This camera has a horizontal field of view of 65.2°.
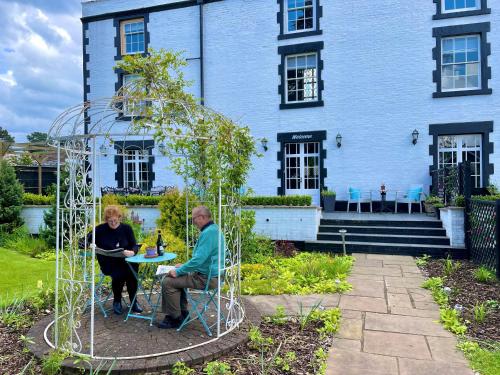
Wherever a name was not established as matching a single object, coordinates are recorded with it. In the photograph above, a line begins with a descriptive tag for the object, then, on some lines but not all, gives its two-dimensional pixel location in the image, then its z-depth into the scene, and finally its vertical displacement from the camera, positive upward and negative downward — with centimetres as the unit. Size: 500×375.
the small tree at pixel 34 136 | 6579 +910
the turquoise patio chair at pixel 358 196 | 1289 -35
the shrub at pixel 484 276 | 629 -148
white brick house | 1226 +356
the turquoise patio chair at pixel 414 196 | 1219 -34
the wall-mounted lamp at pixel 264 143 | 1393 +156
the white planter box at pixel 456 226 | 825 -88
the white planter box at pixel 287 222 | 916 -86
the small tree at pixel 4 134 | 5609 +807
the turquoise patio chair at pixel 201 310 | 413 -152
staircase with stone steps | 849 -121
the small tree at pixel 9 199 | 1061 -30
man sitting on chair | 400 -88
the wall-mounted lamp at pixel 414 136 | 1240 +156
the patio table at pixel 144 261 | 436 -85
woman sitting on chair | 462 -74
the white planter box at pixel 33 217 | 1110 -82
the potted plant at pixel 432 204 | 1035 -54
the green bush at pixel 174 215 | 838 -61
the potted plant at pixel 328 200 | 1276 -47
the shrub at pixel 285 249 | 863 -142
